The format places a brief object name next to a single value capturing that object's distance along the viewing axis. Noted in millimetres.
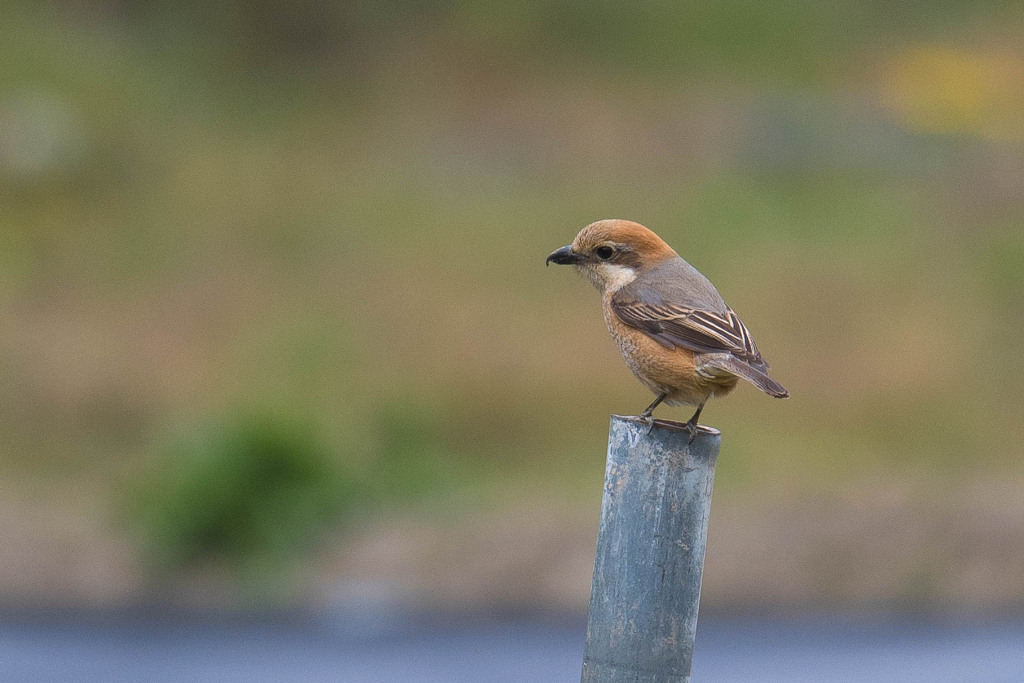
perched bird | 10453
